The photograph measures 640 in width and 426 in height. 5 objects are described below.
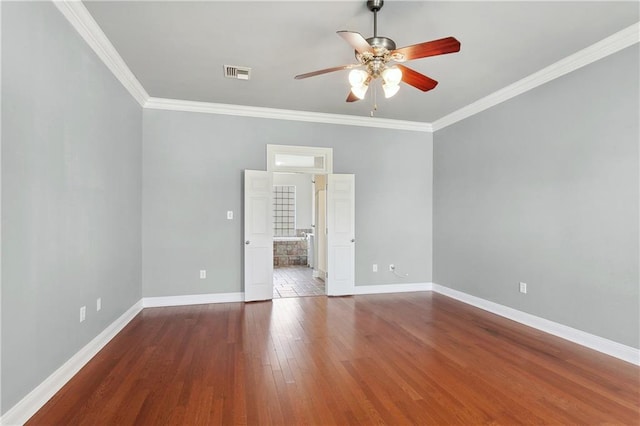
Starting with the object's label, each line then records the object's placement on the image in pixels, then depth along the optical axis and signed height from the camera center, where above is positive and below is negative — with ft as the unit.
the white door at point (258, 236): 15.88 -1.04
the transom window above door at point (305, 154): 16.67 +3.13
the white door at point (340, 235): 17.11 -1.08
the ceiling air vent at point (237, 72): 11.75 +5.24
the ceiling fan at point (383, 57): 7.26 +3.75
